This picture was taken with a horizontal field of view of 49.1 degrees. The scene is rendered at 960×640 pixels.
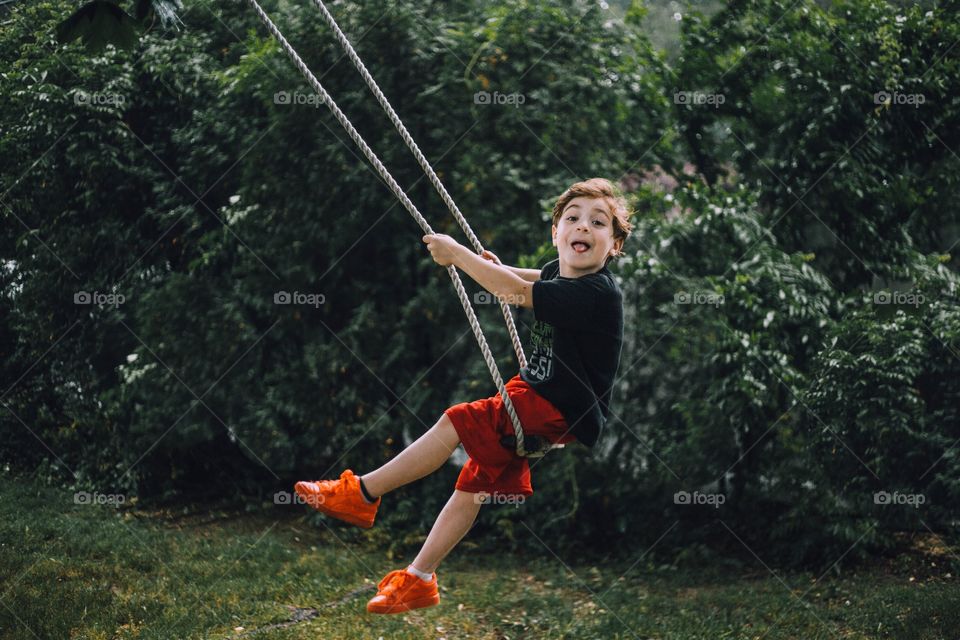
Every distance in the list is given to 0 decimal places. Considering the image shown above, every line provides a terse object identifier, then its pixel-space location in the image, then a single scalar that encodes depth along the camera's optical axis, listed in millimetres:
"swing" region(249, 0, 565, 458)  3541
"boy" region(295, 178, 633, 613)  3672
